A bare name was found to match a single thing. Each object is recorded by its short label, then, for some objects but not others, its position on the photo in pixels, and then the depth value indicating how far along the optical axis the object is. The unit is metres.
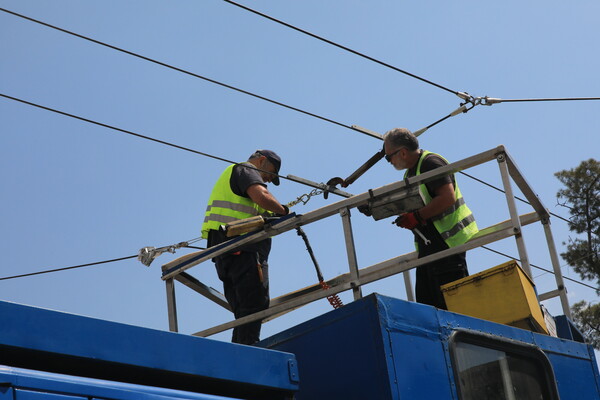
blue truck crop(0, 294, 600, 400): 5.17
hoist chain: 13.00
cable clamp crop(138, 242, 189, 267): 12.06
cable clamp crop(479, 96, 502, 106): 16.48
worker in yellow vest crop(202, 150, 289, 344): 11.26
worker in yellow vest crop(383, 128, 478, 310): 10.66
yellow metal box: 8.68
